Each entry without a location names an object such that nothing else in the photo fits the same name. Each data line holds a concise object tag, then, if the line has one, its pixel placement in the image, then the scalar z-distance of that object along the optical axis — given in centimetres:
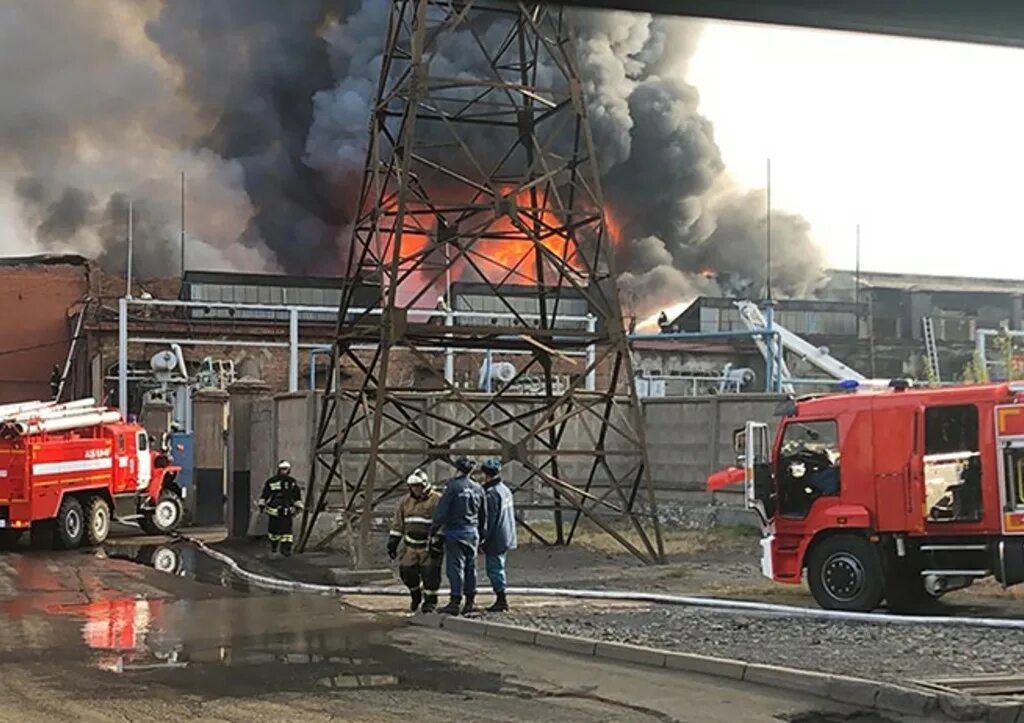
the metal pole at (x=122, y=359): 2836
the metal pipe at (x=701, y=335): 2625
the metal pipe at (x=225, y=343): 3294
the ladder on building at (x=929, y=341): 3298
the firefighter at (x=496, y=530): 1305
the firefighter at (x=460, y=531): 1273
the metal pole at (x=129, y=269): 3861
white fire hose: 1159
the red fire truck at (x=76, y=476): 2225
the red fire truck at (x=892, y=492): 1230
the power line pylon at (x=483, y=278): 1667
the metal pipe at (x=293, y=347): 2977
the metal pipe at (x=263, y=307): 2905
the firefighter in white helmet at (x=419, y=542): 1308
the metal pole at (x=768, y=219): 4374
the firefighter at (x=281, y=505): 1927
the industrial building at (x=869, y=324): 4409
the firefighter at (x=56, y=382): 3307
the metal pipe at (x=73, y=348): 3894
